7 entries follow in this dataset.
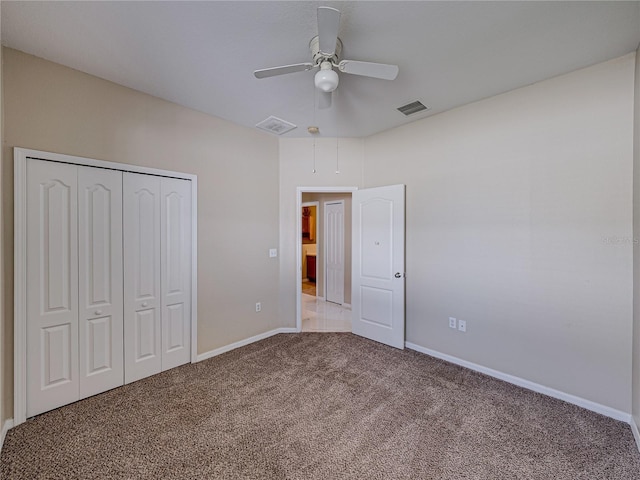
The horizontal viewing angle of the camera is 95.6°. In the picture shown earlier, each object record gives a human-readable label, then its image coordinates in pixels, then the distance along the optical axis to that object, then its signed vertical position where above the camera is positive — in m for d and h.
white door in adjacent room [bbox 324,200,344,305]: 5.66 -0.23
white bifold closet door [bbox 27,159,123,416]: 2.19 -0.35
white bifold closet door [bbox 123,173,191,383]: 2.69 -0.33
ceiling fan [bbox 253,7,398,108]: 1.77 +1.12
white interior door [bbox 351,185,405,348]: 3.54 -0.32
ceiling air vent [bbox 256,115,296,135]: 3.39 +1.40
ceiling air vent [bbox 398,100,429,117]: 3.00 +1.40
